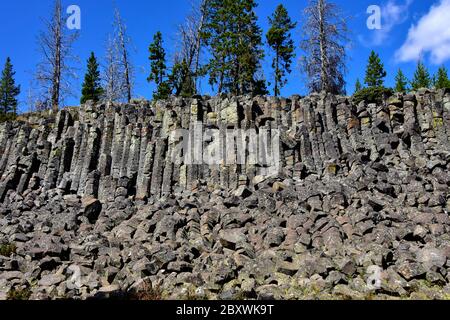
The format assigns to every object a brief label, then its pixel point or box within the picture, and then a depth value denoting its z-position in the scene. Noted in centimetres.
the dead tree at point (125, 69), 4297
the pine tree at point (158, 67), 4094
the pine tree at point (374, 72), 4328
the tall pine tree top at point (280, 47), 4116
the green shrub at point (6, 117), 3718
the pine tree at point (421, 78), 4747
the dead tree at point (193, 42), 4275
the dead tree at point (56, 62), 3700
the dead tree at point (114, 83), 4291
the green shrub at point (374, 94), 2867
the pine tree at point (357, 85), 5492
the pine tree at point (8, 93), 5391
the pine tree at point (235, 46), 3912
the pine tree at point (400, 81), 4669
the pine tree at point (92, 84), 4691
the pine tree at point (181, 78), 4116
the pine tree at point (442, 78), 4162
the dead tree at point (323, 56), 3516
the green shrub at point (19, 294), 1418
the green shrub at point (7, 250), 1792
